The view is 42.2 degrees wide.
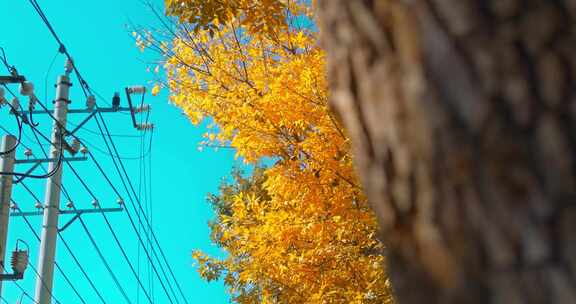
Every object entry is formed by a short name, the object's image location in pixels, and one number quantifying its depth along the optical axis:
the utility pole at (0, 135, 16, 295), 11.73
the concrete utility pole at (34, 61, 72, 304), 11.45
